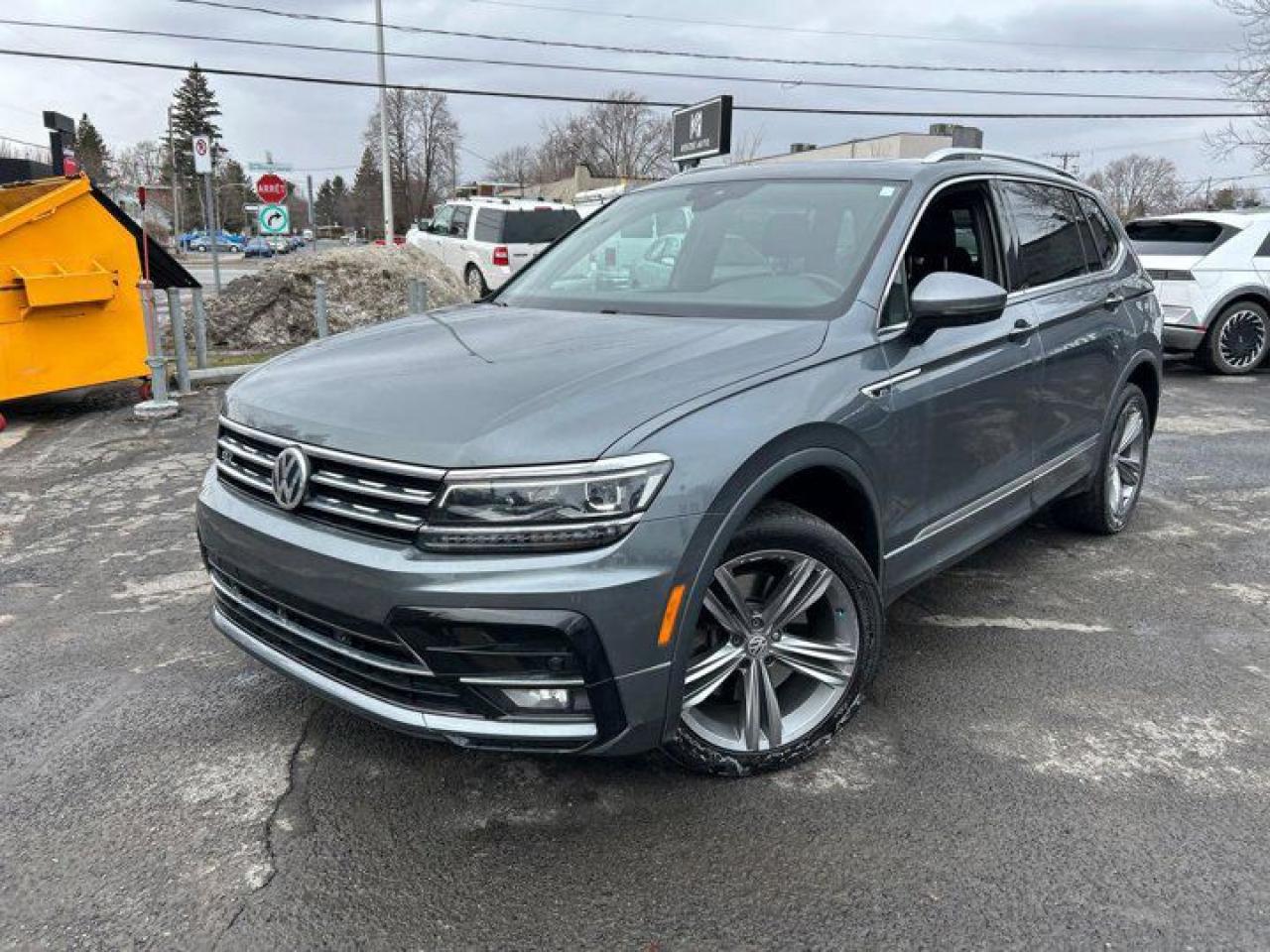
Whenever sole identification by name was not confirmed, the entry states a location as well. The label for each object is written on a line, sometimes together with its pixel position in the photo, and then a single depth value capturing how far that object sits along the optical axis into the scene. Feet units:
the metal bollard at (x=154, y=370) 25.59
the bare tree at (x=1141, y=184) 250.37
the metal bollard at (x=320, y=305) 32.65
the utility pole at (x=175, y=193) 246.68
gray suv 7.38
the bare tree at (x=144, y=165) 285.68
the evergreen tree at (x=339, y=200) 339.36
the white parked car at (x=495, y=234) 53.57
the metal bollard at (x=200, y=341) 29.48
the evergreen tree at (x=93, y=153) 226.36
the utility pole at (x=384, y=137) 89.92
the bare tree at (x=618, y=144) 231.71
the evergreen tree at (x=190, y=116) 288.30
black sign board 40.27
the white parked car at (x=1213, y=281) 33.94
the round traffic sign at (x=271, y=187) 66.39
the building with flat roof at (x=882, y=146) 119.28
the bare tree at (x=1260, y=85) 74.14
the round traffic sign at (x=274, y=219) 56.34
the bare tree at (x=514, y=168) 261.24
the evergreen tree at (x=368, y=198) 259.80
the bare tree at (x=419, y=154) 196.95
